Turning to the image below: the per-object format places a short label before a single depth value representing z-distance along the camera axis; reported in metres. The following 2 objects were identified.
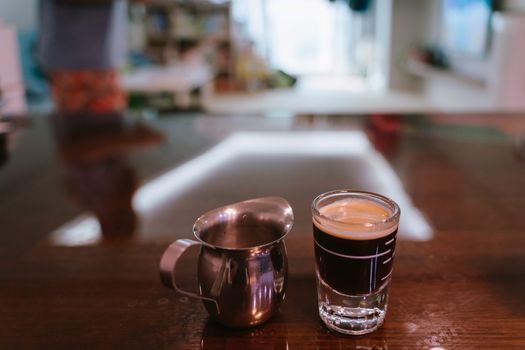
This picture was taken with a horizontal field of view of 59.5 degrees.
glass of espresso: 0.43
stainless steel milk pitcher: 0.43
